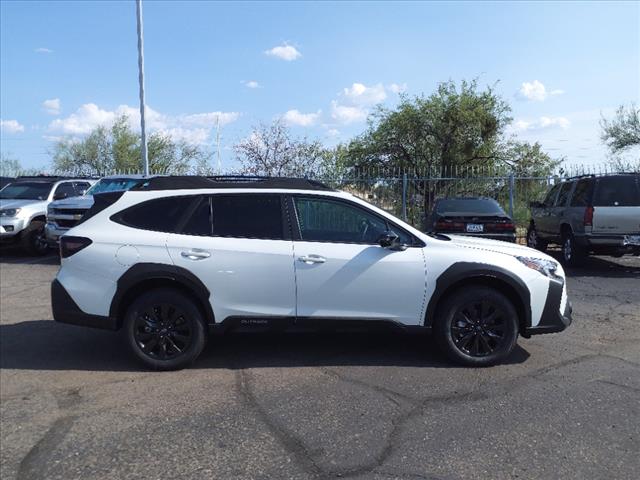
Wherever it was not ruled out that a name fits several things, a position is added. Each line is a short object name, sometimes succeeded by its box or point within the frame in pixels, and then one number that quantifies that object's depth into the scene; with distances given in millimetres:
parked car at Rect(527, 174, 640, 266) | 10359
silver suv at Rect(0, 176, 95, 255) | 12922
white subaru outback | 5059
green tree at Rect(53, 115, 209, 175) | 34406
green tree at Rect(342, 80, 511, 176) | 23250
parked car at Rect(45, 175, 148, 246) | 11727
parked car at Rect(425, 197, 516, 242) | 10953
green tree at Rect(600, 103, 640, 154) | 27000
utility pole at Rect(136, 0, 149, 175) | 18172
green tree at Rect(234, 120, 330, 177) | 20875
